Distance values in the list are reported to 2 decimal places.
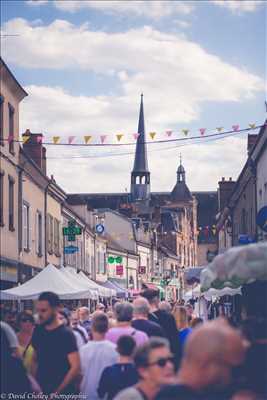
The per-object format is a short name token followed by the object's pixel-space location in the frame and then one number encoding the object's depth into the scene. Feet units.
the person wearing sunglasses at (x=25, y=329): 38.60
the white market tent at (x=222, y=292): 75.93
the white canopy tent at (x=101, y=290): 90.21
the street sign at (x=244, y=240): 70.13
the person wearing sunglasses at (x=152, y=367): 19.48
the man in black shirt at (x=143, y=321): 34.11
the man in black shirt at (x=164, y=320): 38.16
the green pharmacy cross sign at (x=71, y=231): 120.50
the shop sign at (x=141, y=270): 246.51
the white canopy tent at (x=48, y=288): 65.72
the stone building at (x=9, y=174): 85.81
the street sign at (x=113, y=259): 200.03
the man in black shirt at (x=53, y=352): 29.17
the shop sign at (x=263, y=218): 56.85
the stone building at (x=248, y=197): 98.48
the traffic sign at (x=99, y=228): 182.50
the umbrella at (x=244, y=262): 34.68
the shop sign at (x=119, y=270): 200.60
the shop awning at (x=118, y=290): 135.66
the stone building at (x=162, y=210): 337.82
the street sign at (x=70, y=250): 108.88
